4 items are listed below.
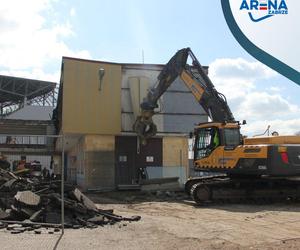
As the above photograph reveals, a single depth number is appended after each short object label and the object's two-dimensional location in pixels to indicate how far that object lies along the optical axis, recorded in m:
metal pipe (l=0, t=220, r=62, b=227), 11.80
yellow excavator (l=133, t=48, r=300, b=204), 19.05
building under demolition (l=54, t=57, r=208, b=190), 31.62
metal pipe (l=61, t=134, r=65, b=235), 10.95
